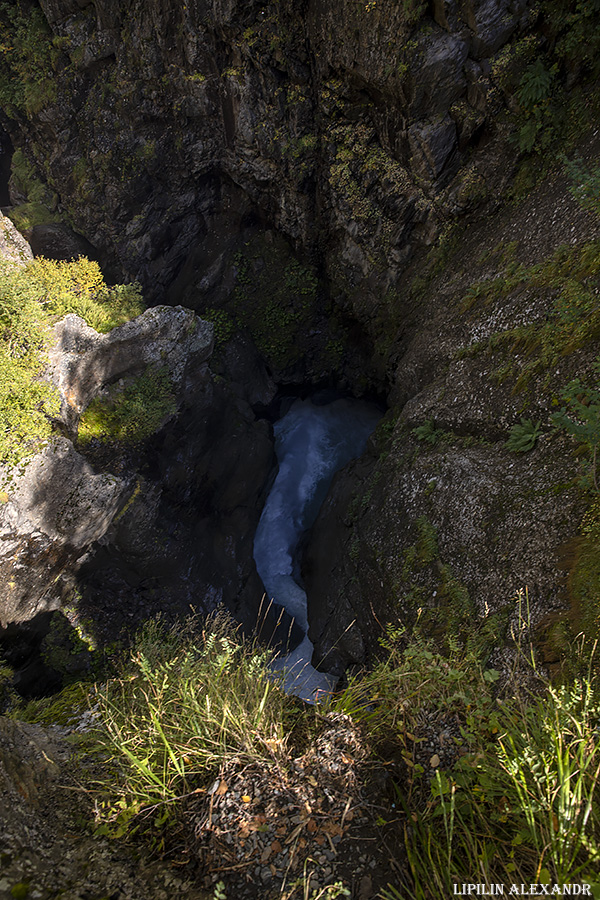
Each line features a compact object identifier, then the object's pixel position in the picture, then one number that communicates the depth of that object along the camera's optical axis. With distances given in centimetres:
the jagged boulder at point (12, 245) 1231
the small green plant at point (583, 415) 530
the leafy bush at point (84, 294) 993
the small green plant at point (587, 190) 608
